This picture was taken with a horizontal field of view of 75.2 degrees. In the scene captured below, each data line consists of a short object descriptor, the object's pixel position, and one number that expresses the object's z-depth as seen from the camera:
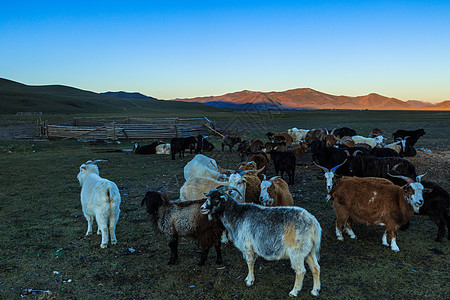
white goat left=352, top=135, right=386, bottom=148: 17.53
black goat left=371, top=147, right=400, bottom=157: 12.33
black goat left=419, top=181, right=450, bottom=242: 6.41
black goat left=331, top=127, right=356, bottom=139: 24.08
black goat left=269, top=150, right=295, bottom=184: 11.73
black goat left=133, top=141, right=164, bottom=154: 19.10
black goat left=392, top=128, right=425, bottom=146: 18.76
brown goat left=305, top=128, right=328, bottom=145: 21.92
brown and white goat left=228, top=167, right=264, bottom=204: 6.92
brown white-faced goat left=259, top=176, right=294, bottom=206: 6.90
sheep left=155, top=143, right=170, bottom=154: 19.52
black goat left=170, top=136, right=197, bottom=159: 17.45
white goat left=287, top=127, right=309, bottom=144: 24.20
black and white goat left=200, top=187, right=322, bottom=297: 4.50
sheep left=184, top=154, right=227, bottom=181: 8.82
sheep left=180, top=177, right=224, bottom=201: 7.23
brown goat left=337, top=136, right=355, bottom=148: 16.40
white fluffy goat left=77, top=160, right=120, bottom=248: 6.17
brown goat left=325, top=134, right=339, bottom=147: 18.88
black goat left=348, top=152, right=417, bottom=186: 9.75
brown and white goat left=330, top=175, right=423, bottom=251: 6.08
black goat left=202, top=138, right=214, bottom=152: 19.92
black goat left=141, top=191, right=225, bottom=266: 5.57
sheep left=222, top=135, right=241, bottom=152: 19.77
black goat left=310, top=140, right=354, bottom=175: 12.17
